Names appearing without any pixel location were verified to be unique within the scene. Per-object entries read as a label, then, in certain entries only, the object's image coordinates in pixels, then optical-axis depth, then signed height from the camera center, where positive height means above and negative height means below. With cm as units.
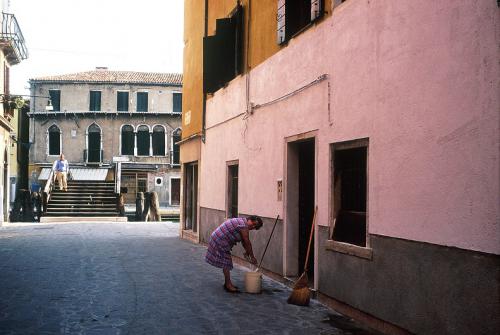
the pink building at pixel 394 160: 499 +36
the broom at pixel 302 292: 791 -135
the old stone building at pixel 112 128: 4684 +501
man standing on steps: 2984 +94
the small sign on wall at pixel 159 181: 4769 +80
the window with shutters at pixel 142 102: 4744 +715
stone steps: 2839 -47
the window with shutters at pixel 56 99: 4691 +727
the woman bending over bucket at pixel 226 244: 880 -79
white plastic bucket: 877 -135
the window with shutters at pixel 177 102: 4762 +719
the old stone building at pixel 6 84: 2534 +480
